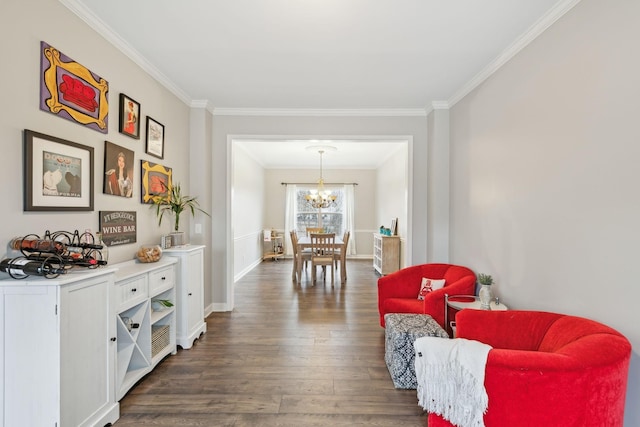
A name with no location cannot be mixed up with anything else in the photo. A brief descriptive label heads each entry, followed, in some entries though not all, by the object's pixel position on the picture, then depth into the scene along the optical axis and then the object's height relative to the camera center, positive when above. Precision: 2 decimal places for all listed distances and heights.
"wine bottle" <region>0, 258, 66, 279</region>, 1.45 -0.28
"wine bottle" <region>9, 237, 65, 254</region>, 1.54 -0.17
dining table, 5.46 -0.85
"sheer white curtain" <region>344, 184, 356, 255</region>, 8.34 -0.02
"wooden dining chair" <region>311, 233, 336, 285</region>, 5.45 -0.61
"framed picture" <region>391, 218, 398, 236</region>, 6.08 -0.28
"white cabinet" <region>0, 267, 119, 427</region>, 1.44 -0.69
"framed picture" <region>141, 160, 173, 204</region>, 2.75 +0.31
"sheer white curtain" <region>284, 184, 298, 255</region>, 8.35 +0.06
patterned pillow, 3.14 -0.77
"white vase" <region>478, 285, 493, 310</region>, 2.34 -0.67
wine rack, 1.46 -0.24
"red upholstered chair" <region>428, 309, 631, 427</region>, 1.25 -0.73
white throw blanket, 1.31 -0.76
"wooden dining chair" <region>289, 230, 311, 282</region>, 5.64 -0.82
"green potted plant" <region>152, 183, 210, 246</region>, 2.96 +0.06
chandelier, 7.13 +0.35
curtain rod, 8.37 +0.86
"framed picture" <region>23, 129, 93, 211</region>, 1.64 +0.23
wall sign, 2.24 -0.12
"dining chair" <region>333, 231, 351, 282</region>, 5.45 -0.83
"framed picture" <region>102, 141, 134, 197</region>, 2.26 +0.34
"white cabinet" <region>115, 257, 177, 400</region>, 2.09 -0.86
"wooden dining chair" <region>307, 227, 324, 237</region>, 7.61 -0.44
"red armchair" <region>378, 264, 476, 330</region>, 2.70 -0.77
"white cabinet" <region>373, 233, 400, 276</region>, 5.86 -0.82
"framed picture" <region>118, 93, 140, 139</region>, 2.41 +0.82
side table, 2.46 -0.77
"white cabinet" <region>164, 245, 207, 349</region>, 2.85 -0.80
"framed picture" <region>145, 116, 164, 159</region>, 2.80 +0.73
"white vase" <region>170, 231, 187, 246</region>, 3.02 -0.27
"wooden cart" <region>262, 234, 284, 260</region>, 7.84 -0.91
